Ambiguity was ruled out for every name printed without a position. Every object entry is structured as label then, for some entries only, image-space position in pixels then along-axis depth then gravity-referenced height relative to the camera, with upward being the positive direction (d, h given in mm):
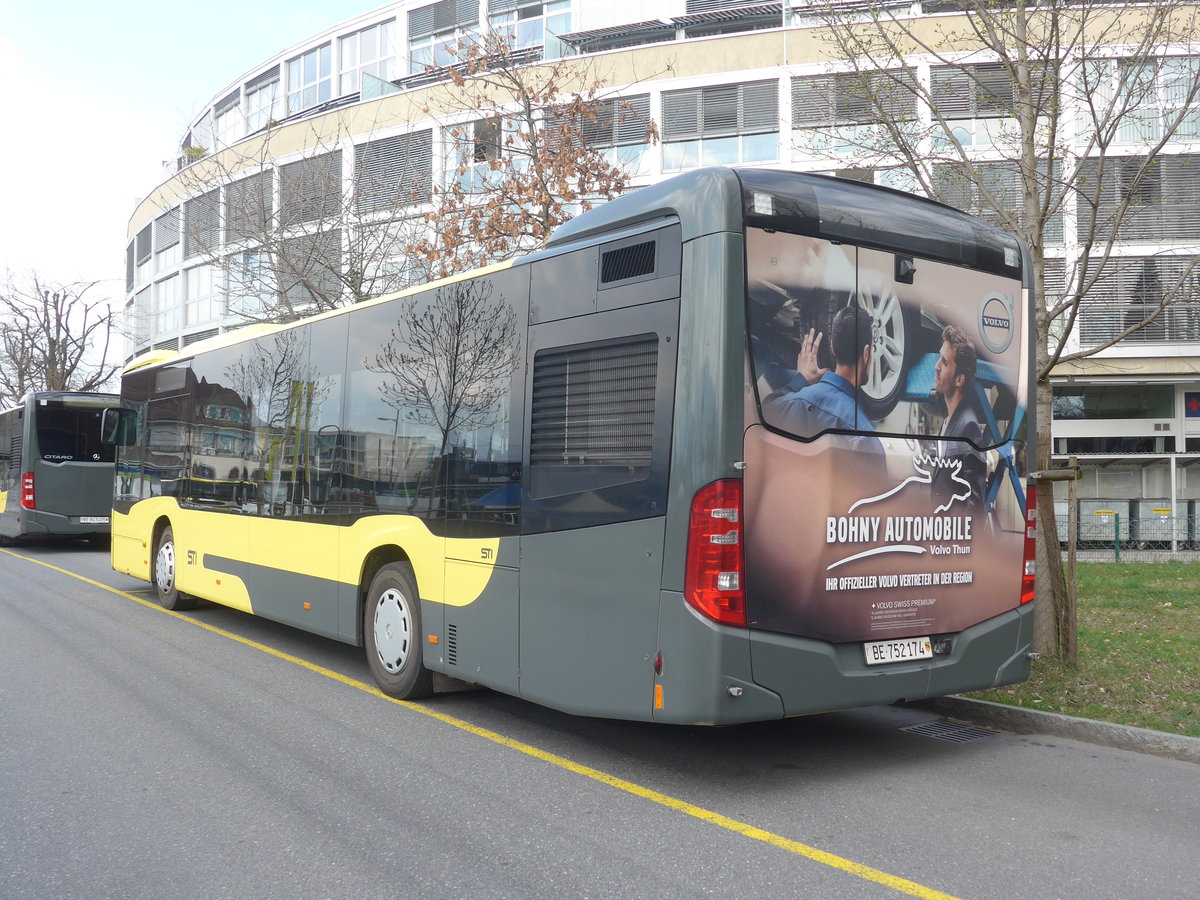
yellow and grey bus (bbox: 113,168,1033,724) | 5004 +42
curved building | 19719 +6998
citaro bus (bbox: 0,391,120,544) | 20359 -115
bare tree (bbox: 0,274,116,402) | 42344 +5034
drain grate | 6449 -1677
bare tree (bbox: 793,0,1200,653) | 8148 +3338
